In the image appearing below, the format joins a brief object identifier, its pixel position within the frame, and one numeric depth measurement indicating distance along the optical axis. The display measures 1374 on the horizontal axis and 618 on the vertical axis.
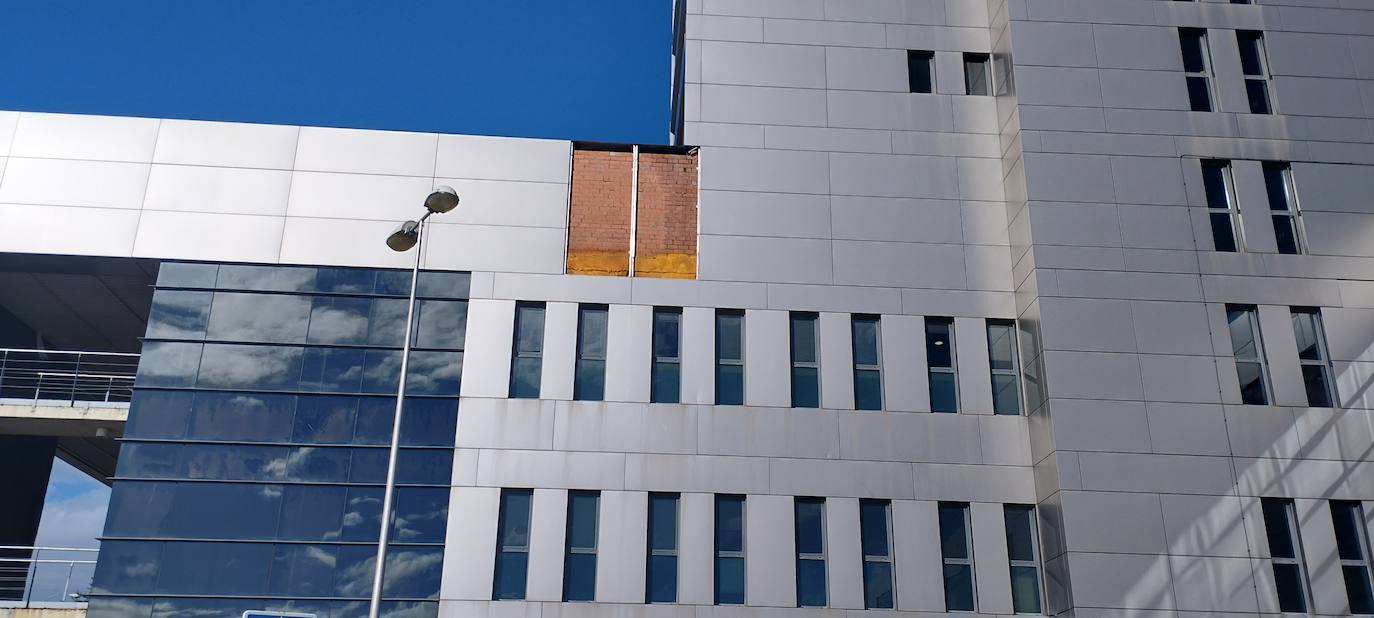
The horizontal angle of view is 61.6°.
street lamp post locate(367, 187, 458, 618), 14.83
